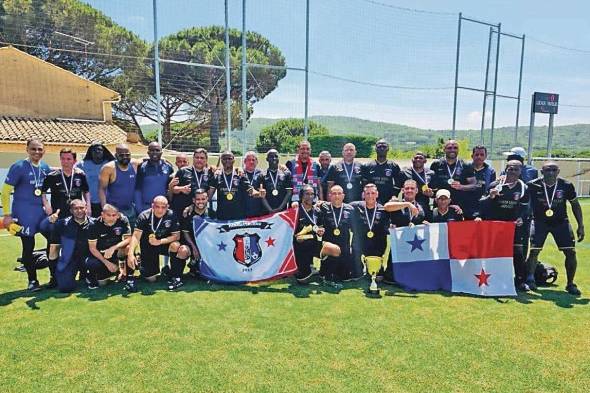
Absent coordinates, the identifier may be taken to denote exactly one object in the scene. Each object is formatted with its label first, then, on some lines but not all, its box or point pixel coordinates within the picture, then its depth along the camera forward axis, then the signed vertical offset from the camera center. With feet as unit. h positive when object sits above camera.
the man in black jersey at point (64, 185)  17.90 -2.15
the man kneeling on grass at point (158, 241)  18.28 -4.57
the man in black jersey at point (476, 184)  20.12 -1.98
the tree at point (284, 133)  41.65 +0.59
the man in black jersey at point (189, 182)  19.90 -2.13
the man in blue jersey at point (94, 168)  19.10 -1.49
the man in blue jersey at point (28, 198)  17.47 -2.67
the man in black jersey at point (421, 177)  20.72 -1.77
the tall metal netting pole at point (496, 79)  50.67 +7.67
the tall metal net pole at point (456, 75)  47.21 +7.55
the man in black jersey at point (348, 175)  21.70 -1.83
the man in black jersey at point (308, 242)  18.84 -4.57
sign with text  68.02 +6.77
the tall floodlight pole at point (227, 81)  33.50 +4.56
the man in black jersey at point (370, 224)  18.86 -3.72
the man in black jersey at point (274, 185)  21.34 -2.36
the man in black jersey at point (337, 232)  18.79 -4.11
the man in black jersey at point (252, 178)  20.95 -1.96
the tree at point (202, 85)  37.09 +4.70
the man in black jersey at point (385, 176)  21.22 -1.74
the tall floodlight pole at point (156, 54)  31.99 +6.20
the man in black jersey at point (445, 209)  19.01 -3.02
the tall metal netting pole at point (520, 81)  54.89 +8.13
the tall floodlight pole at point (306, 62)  37.81 +6.88
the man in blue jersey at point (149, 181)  19.60 -2.08
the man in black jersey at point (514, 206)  18.22 -2.70
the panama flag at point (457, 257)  17.54 -4.86
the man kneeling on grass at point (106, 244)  17.88 -4.64
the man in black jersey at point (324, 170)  22.48 -1.63
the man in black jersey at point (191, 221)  19.33 -3.86
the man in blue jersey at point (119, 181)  18.70 -2.04
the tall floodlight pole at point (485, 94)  49.90 +5.75
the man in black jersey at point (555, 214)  17.71 -2.94
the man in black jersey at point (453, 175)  20.26 -1.58
